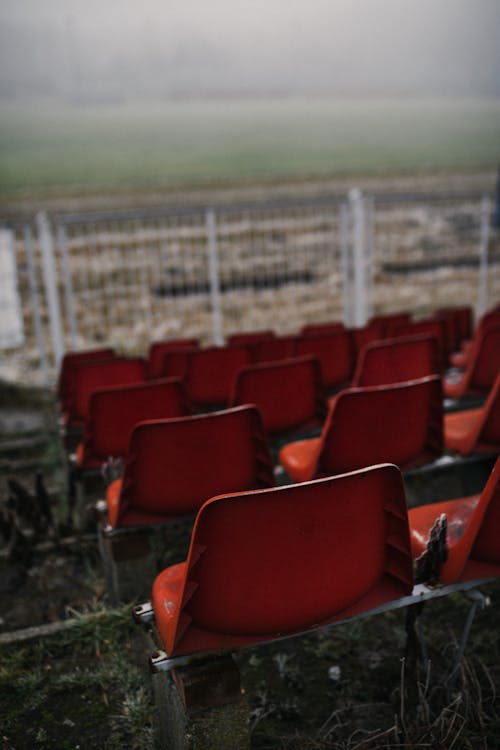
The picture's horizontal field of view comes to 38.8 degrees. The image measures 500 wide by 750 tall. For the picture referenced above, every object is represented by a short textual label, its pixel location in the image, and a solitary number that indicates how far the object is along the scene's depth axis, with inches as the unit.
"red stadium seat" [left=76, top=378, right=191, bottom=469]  105.0
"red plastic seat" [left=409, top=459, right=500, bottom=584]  63.1
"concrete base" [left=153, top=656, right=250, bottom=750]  59.9
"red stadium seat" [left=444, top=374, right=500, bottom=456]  94.3
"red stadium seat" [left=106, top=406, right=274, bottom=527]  79.7
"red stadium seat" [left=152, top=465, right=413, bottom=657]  54.8
